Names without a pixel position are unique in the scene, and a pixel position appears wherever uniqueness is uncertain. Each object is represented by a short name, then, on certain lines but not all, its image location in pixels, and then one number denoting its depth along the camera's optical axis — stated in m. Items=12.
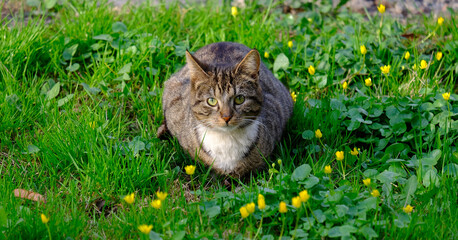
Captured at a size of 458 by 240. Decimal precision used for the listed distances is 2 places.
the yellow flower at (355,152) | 7.36
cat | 7.34
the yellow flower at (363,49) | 9.16
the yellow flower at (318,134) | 7.62
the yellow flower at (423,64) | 8.45
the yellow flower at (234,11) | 10.55
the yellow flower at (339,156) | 6.61
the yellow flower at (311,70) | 9.02
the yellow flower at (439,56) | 9.29
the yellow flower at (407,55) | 9.20
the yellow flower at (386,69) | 8.30
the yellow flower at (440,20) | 10.07
